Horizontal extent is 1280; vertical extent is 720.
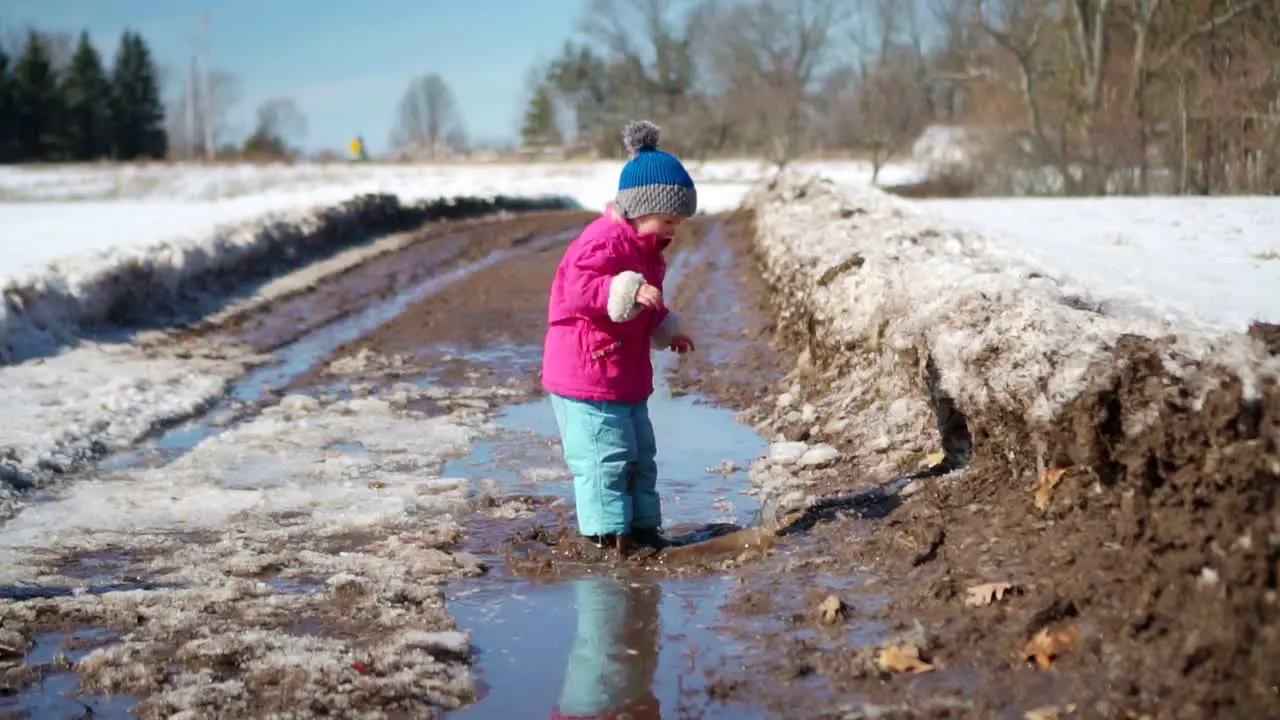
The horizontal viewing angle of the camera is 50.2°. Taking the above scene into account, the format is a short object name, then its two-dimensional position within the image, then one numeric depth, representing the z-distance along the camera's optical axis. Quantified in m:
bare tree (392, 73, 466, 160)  152.25
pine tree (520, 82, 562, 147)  104.44
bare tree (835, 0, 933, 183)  55.66
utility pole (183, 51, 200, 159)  95.19
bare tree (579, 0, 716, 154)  90.50
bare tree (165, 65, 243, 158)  98.94
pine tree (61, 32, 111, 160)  81.25
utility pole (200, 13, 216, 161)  90.50
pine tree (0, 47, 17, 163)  75.75
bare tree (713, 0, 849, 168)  79.69
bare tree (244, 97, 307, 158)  97.06
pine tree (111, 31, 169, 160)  85.06
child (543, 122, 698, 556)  5.58
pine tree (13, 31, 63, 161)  76.94
